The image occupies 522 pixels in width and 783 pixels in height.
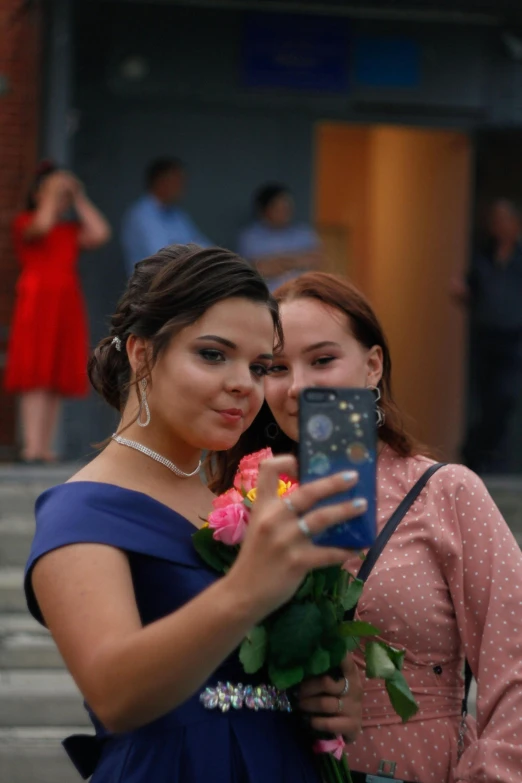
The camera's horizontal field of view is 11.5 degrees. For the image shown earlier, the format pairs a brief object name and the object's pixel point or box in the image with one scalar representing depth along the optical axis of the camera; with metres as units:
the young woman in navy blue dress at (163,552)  3.80
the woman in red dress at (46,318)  15.94
